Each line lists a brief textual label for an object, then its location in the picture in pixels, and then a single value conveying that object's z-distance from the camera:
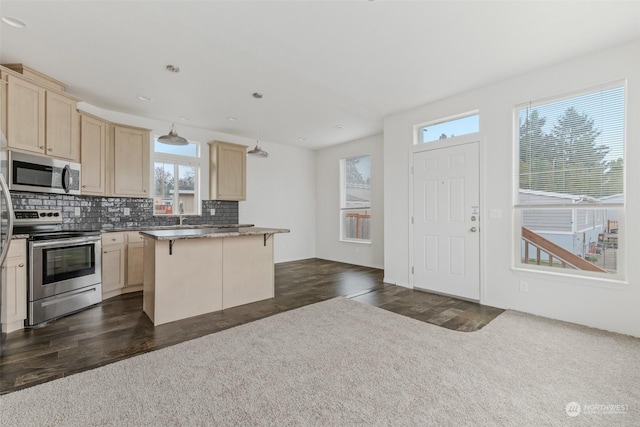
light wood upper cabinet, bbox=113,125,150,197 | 4.32
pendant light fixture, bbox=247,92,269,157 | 4.06
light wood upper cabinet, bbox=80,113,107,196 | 3.87
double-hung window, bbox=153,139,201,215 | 5.07
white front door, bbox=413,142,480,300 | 3.84
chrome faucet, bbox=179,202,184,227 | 5.12
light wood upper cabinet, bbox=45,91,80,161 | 3.35
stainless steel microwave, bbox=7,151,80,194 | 3.14
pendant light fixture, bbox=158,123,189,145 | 3.65
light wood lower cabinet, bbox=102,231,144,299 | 3.91
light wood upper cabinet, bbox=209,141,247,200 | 5.47
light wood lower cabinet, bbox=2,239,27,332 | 2.74
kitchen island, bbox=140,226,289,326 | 3.09
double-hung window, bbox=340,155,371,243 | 6.46
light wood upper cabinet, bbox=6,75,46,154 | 2.98
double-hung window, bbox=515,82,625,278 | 2.89
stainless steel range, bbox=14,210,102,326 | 2.99
